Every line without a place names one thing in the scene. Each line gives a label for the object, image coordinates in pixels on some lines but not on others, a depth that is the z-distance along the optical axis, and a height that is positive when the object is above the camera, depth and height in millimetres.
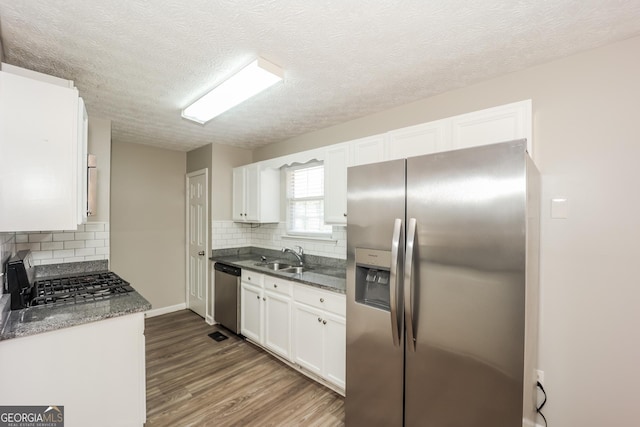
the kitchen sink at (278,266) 3245 -661
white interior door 3926 -443
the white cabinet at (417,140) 2094 +592
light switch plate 1742 +41
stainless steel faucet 3346 -509
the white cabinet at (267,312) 2705 -1068
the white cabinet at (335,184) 2582 +286
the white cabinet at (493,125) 1800 +620
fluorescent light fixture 1798 +928
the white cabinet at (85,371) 1405 -910
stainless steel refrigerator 1228 -396
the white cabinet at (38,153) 1427 +324
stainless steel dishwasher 3309 -1072
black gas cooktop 1812 -589
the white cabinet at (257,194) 3574 +251
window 3289 +155
